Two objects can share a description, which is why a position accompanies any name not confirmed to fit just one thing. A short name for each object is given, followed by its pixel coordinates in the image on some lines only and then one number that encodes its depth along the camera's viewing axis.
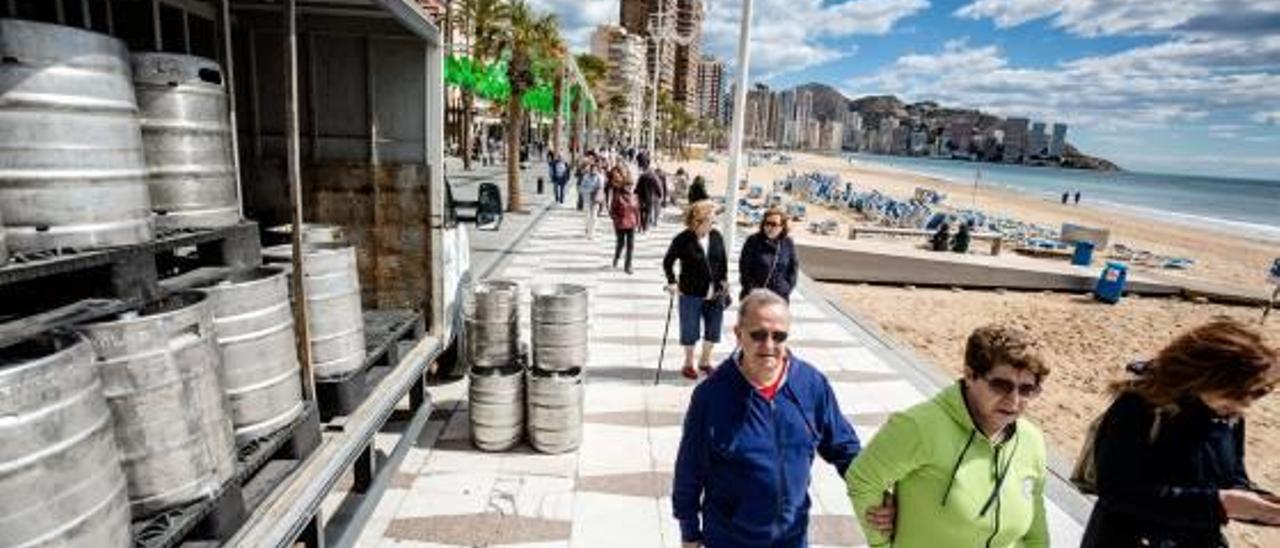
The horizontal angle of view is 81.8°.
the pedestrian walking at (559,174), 24.36
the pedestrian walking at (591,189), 17.73
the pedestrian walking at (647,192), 18.63
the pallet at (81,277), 2.16
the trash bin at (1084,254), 21.33
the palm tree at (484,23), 22.89
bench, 24.33
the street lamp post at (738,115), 13.59
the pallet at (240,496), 2.42
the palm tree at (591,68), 47.78
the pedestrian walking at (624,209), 13.20
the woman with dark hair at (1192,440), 2.58
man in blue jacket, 2.72
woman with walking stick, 7.36
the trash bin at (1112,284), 17.00
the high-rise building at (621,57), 94.36
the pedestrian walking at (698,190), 17.19
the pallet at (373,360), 4.01
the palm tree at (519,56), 21.47
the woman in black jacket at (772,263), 7.41
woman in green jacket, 2.44
